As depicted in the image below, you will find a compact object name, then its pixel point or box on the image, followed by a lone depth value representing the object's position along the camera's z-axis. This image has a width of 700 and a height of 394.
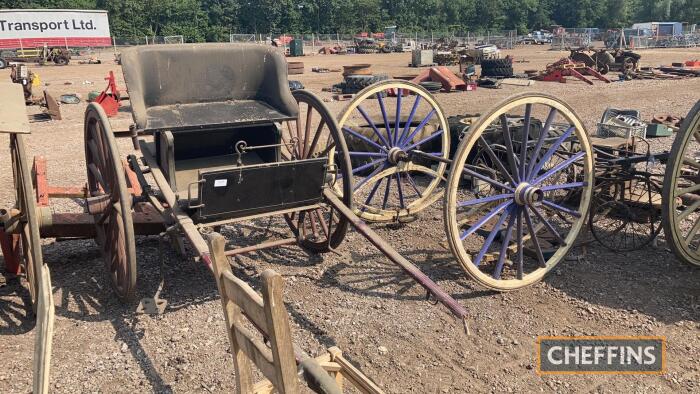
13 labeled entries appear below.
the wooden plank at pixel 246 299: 2.04
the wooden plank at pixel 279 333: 1.91
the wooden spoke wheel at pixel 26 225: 3.38
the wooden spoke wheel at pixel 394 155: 6.00
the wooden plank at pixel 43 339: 2.97
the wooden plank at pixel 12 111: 3.31
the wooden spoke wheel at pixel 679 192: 4.11
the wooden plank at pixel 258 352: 2.09
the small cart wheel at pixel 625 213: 5.32
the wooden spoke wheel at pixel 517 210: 4.07
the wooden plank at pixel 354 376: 2.68
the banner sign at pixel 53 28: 34.44
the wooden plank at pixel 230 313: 2.29
